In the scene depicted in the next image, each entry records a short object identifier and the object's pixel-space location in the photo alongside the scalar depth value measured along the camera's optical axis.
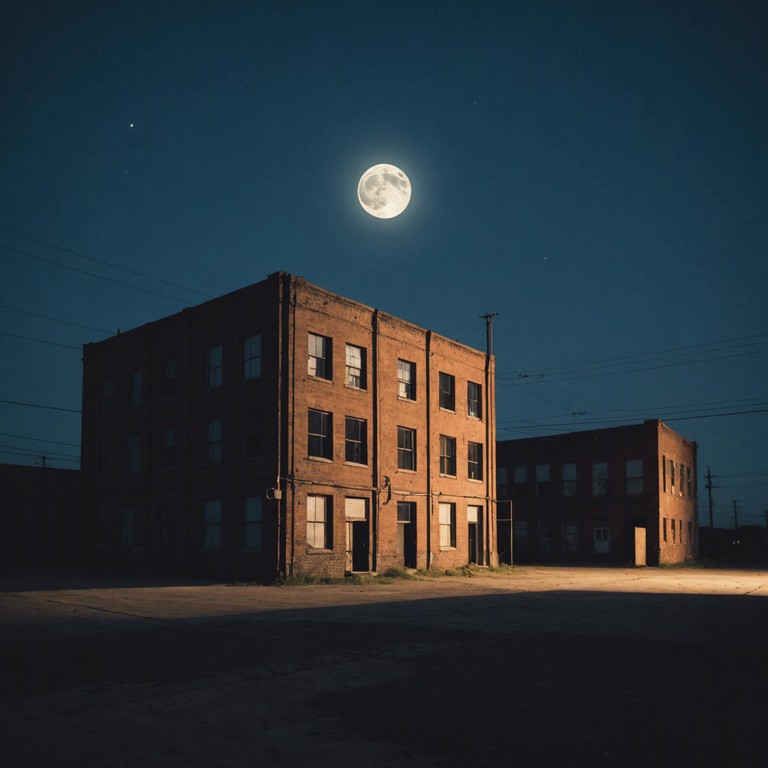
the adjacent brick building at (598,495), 48.66
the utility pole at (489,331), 40.46
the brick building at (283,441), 27.27
